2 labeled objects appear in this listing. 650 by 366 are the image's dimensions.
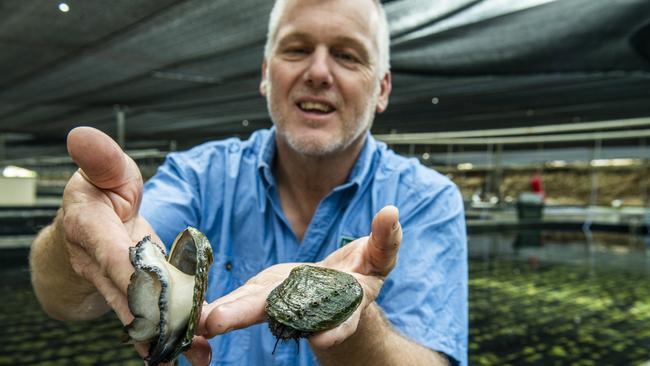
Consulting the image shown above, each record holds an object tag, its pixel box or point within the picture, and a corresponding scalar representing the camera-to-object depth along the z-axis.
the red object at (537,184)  13.78
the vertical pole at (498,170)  12.85
